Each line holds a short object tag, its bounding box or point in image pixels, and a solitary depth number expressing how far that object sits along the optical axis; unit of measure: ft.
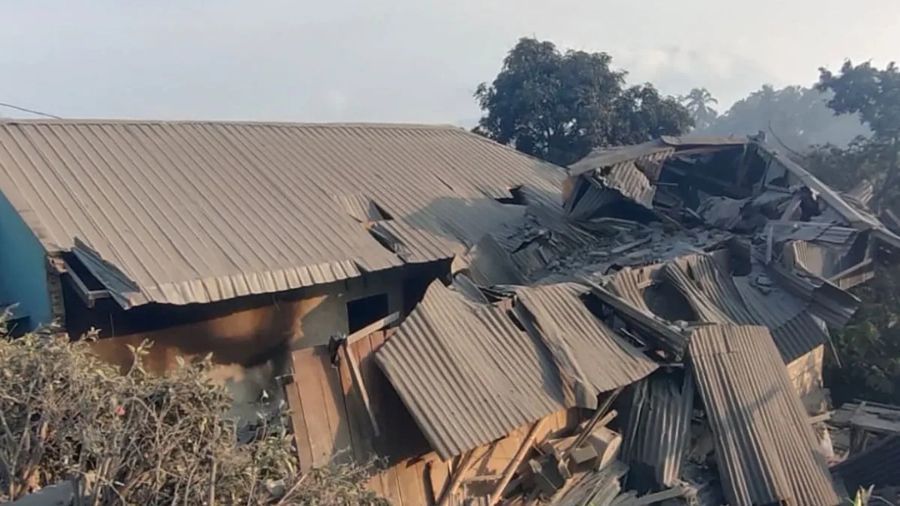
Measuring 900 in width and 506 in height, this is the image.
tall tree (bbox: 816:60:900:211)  55.31
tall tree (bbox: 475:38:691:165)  67.00
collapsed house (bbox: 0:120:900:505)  22.45
